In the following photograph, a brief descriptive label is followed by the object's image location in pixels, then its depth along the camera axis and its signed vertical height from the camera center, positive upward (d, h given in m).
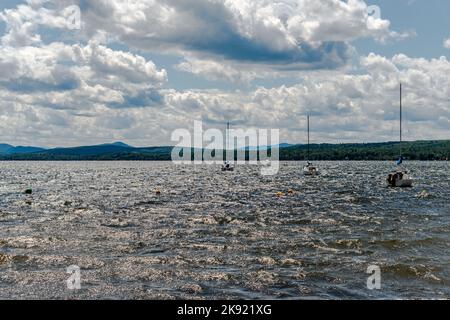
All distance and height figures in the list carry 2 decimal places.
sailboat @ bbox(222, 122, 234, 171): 170.68 -5.20
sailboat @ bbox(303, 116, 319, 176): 142.00 -5.43
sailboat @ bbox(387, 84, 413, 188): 85.44 -4.82
